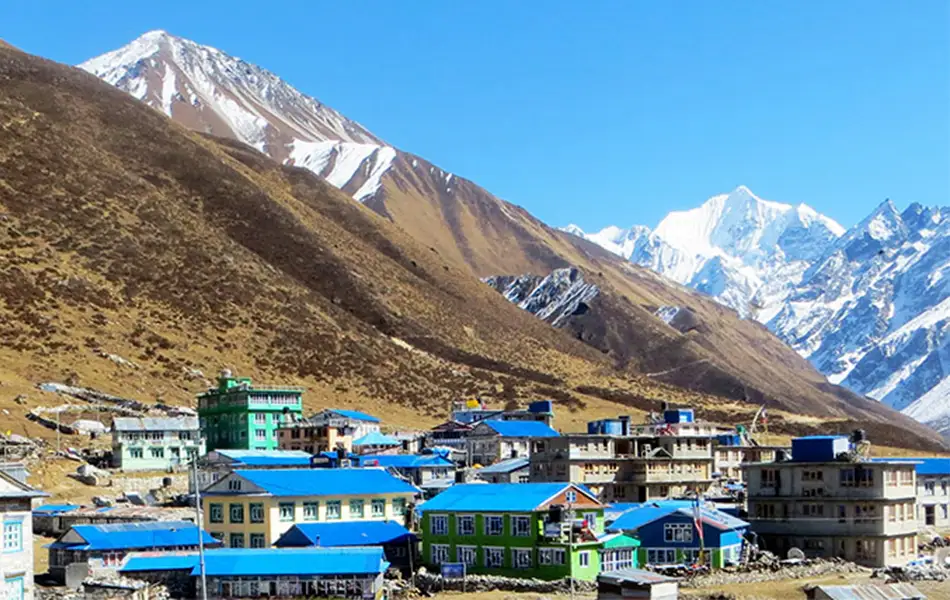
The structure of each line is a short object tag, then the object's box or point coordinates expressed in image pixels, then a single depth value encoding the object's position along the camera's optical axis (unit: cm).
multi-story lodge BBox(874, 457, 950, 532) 9700
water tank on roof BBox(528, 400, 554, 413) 13875
